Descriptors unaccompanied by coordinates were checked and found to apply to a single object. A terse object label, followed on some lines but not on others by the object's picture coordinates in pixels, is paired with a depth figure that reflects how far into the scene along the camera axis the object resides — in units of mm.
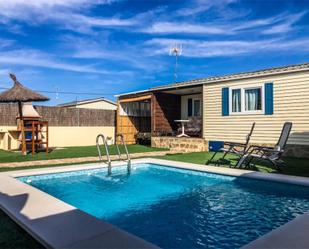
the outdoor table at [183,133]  14341
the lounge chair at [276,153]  7039
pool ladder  7575
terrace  14480
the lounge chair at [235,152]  7561
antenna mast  19203
